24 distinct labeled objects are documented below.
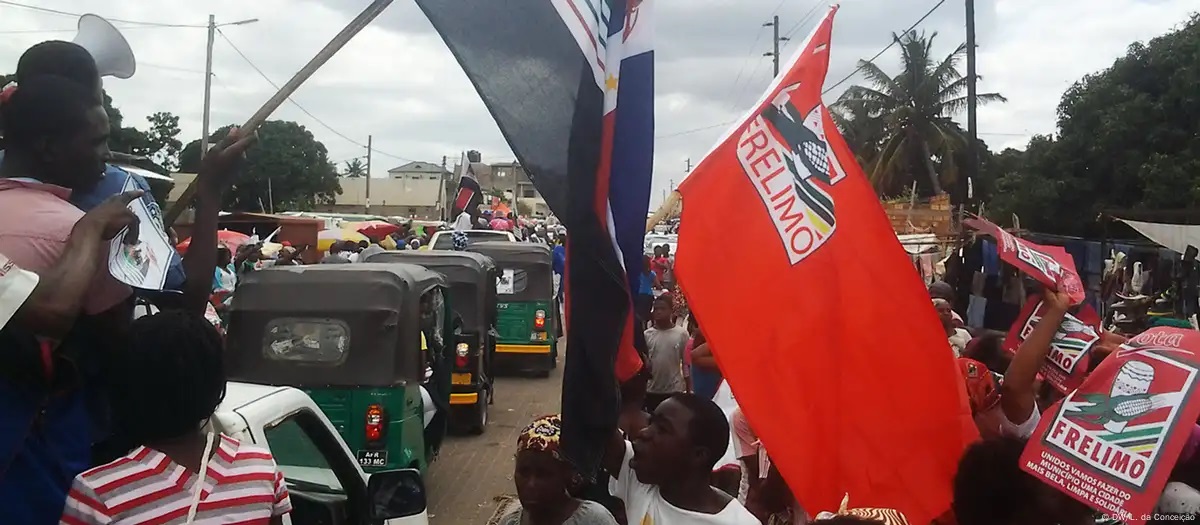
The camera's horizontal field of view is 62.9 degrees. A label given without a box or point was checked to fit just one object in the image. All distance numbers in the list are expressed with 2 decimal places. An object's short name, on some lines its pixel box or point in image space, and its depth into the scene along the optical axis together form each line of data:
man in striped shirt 1.99
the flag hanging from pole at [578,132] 2.34
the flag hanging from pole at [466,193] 21.78
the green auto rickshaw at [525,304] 13.43
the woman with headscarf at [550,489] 2.79
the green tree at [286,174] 45.88
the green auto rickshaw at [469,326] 9.73
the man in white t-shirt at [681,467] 2.76
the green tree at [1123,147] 20.77
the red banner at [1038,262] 3.42
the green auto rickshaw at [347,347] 6.56
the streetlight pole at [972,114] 19.34
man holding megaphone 1.97
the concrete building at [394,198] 79.00
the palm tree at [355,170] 99.48
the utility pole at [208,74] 23.12
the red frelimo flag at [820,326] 3.10
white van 2.89
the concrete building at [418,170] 121.44
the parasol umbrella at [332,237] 20.84
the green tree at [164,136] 32.53
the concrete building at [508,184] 84.20
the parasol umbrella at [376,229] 22.60
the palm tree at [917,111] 33.69
